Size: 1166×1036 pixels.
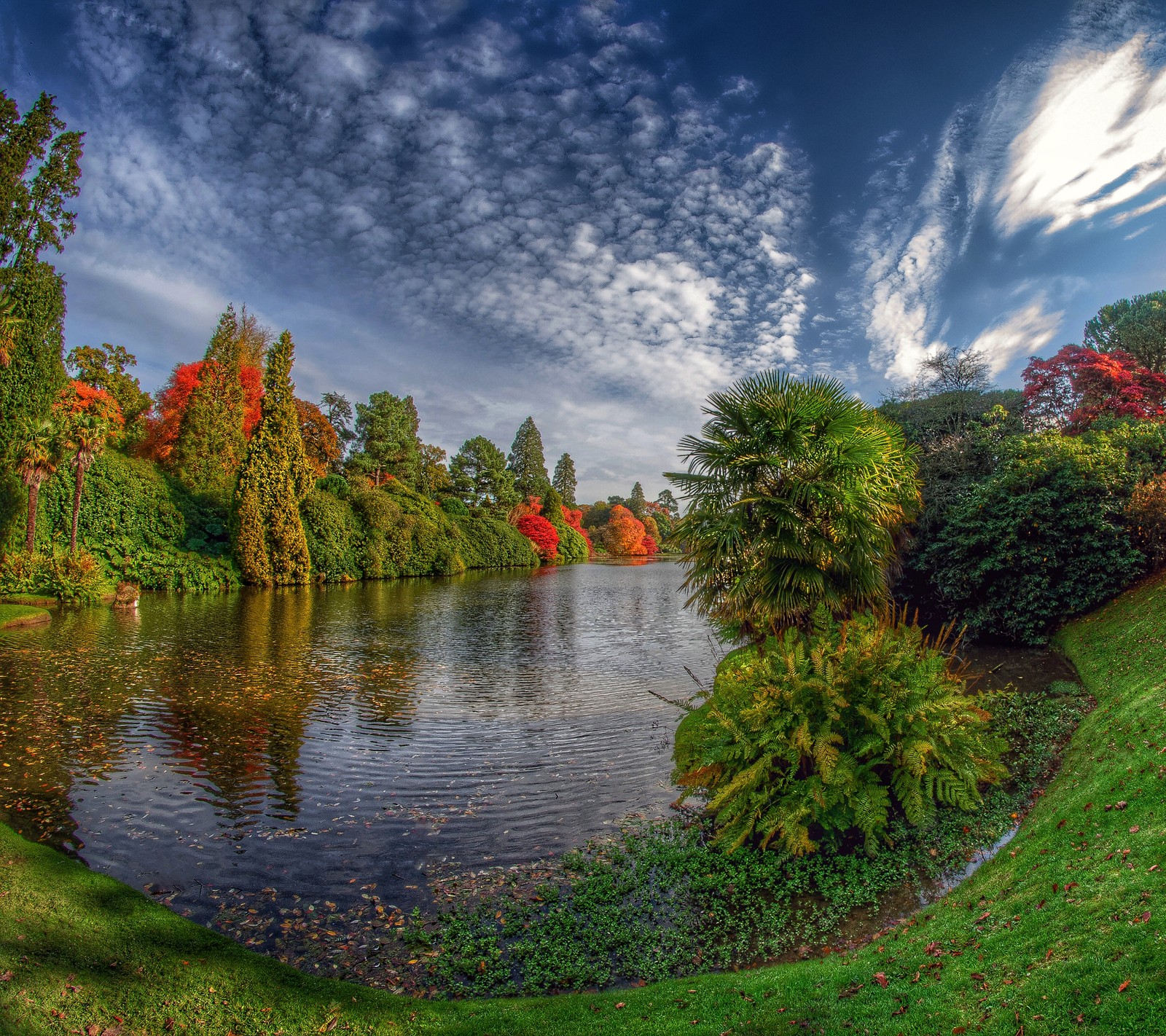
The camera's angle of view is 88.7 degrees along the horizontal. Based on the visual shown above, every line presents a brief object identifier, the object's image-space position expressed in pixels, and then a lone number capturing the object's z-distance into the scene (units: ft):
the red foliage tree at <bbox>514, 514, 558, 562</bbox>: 218.79
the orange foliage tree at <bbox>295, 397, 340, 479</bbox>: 158.61
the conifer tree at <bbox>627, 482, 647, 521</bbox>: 343.67
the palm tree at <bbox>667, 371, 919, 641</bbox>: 25.32
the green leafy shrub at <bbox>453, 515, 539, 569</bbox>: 174.91
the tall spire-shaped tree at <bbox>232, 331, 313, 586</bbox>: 103.96
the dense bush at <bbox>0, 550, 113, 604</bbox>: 71.00
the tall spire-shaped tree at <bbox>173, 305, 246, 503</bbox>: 111.55
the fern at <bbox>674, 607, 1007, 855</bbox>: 18.90
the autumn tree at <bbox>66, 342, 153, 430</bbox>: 111.45
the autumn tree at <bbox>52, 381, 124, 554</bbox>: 76.69
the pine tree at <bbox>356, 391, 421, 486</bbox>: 164.25
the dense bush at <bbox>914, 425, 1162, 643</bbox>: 38.70
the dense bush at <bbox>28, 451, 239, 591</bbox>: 85.51
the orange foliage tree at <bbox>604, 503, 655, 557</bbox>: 285.43
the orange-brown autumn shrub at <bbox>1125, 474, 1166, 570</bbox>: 36.22
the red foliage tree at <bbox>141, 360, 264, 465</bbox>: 121.49
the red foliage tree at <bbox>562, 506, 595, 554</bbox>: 267.49
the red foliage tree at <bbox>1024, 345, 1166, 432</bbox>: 55.98
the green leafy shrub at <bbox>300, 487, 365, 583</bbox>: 118.93
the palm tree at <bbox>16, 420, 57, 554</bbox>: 69.97
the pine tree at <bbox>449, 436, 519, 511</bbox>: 203.92
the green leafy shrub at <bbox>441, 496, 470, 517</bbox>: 185.16
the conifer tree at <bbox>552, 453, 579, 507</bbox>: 292.20
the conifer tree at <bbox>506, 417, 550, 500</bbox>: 238.07
